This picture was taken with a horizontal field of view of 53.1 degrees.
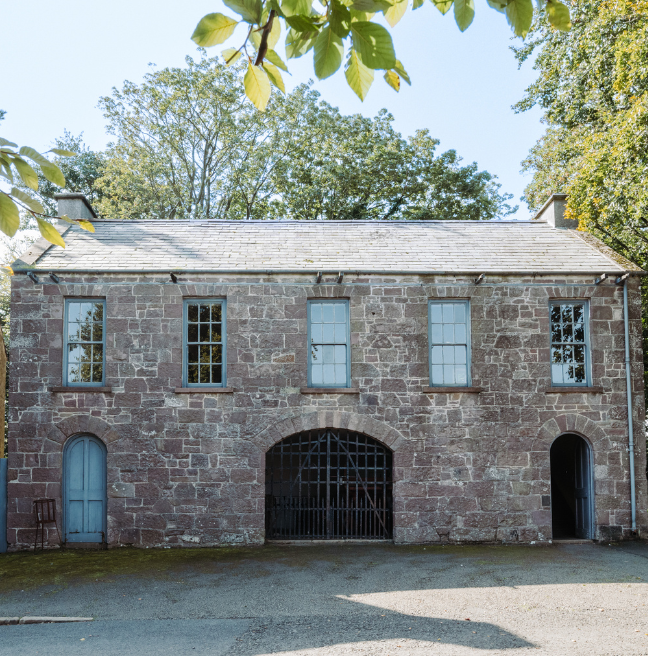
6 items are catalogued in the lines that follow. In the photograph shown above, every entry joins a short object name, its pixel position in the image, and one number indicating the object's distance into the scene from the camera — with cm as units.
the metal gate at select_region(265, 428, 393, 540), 1291
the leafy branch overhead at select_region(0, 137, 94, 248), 233
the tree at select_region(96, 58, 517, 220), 2677
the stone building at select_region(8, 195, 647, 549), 1260
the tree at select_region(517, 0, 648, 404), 1333
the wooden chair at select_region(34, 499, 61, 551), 1221
